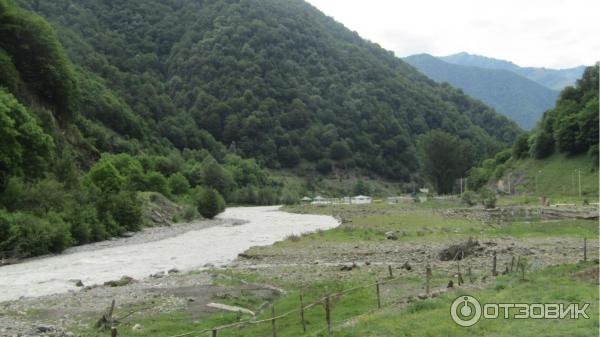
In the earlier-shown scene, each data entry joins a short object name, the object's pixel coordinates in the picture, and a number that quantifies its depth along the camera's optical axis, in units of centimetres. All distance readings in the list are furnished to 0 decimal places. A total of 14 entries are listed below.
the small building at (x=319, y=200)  15150
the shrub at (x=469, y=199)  9758
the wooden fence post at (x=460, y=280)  2208
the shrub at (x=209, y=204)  9631
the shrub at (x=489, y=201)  8169
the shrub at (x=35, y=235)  4338
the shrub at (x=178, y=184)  12438
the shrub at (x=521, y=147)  11992
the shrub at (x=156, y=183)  10519
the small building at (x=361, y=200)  14096
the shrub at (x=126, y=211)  6475
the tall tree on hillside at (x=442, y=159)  13512
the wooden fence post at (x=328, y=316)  1593
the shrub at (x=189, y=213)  8801
